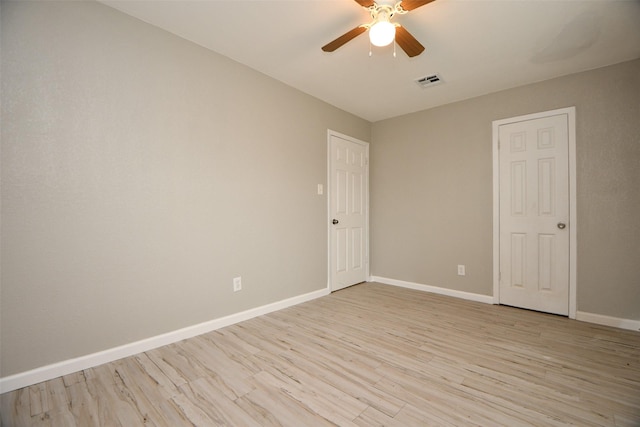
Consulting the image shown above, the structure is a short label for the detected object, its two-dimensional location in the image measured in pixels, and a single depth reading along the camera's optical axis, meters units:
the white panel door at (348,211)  3.84
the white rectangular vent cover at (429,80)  3.01
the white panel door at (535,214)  2.96
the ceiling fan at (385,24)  1.75
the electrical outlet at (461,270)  3.60
